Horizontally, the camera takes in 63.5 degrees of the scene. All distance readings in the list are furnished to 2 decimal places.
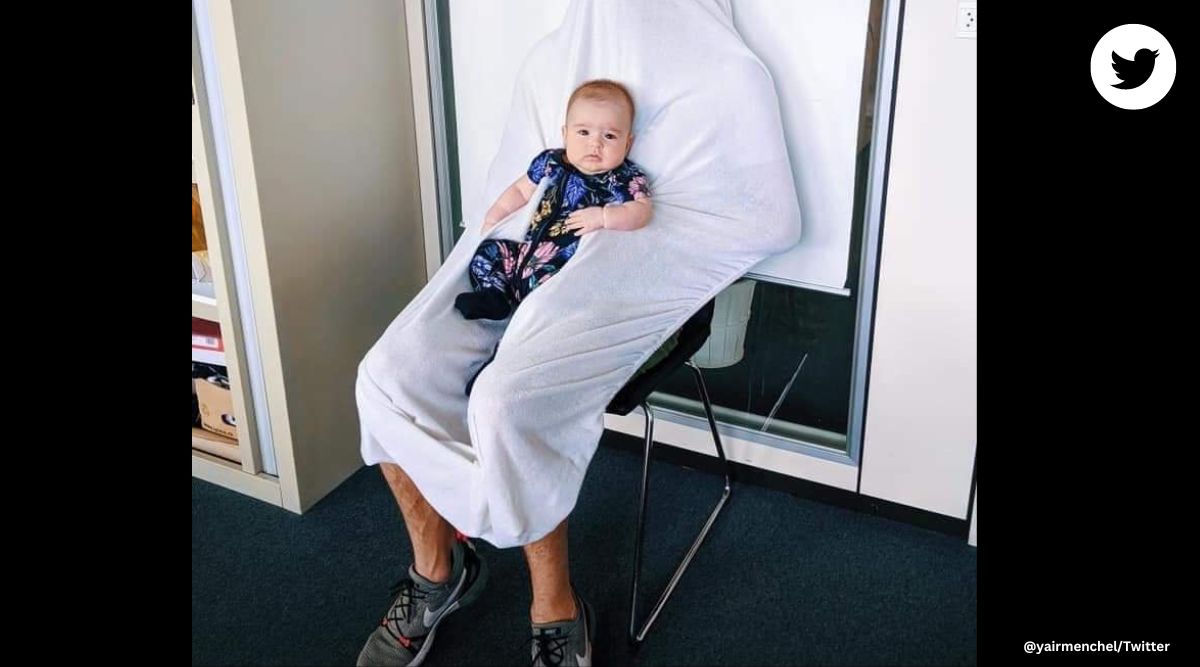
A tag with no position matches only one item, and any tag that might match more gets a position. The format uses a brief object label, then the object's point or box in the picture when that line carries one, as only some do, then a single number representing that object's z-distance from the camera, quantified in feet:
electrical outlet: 5.44
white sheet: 4.81
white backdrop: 5.84
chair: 5.23
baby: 5.57
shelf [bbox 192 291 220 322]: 6.78
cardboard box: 7.23
